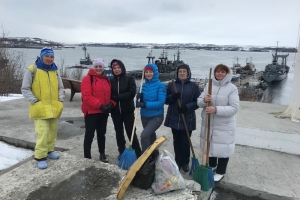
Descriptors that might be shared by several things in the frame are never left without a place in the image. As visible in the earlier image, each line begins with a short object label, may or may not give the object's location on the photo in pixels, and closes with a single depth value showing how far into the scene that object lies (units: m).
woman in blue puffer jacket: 3.56
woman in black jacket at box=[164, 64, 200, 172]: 3.45
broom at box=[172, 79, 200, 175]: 3.49
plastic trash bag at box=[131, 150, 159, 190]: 2.80
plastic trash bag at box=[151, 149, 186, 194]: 2.76
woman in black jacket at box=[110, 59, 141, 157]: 3.71
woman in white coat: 3.13
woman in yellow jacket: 3.28
